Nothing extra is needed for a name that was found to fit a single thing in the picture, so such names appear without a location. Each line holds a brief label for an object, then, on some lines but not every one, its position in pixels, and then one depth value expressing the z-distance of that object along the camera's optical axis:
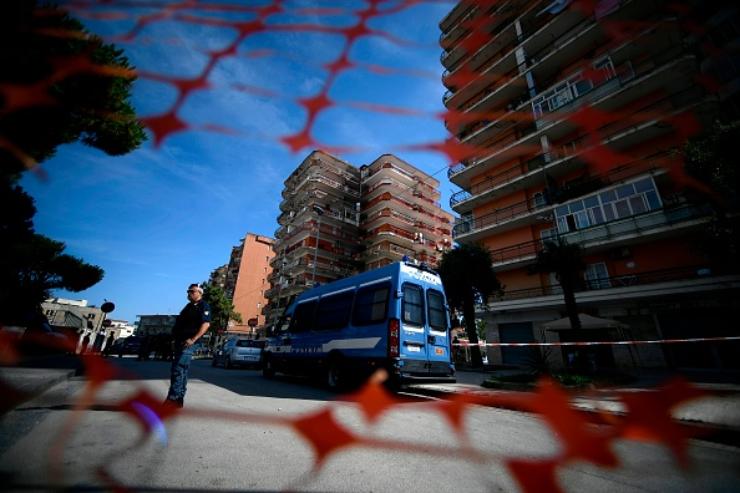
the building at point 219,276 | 65.88
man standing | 3.84
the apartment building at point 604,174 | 13.52
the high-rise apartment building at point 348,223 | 35.19
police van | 6.02
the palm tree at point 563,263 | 13.05
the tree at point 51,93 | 3.64
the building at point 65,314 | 30.62
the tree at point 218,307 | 38.89
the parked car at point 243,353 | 13.72
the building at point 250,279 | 47.75
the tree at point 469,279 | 17.03
